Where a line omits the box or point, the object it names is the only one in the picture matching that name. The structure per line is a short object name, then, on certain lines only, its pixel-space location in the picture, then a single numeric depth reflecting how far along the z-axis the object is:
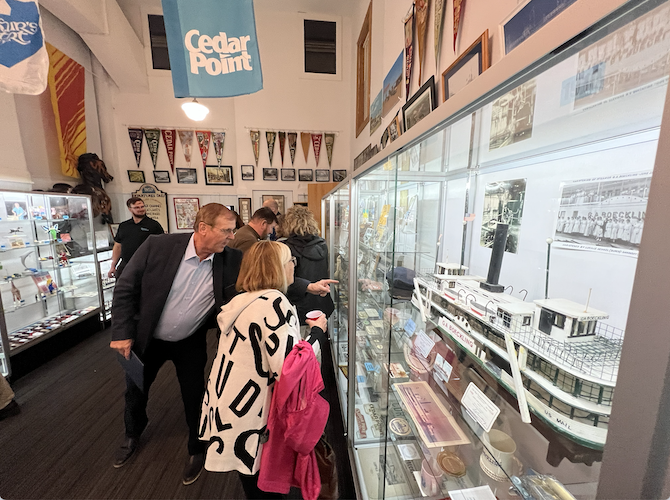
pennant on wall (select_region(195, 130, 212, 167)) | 5.99
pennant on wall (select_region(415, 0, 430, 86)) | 2.08
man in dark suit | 1.65
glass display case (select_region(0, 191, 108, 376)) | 3.19
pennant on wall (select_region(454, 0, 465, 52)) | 1.60
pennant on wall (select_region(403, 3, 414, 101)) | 2.35
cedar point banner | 2.32
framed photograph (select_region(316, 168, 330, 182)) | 6.36
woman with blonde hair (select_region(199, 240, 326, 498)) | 1.16
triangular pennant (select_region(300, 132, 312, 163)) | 6.14
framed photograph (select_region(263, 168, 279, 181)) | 6.23
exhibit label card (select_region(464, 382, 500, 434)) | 0.66
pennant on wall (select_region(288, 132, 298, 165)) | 6.13
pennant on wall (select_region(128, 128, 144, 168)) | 5.80
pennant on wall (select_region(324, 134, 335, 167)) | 6.20
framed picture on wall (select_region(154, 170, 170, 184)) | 5.99
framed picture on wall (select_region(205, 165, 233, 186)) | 6.14
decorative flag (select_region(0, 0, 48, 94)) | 2.12
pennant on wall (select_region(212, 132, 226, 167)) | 6.05
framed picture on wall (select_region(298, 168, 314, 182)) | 6.33
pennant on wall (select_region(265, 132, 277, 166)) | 6.06
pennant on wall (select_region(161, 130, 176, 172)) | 5.92
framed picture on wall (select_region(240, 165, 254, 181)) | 6.14
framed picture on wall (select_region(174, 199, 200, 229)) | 6.16
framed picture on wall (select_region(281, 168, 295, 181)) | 6.28
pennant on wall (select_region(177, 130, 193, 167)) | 5.97
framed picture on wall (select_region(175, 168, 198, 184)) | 6.09
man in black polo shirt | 3.94
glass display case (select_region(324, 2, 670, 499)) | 0.41
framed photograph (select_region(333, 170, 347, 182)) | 6.41
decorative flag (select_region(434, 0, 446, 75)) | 1.82
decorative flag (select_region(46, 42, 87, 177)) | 4.34
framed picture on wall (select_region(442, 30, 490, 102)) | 1.39
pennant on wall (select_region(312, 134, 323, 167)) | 6.16
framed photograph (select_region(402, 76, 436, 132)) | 1.97
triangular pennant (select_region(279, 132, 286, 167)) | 6.10
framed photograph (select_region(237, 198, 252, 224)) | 6.26
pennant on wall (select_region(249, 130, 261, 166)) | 5.99
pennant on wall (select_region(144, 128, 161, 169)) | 5.87
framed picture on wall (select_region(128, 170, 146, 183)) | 5.89
